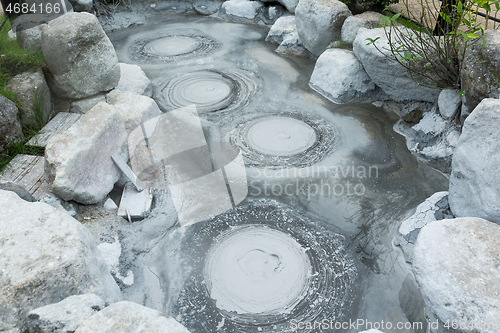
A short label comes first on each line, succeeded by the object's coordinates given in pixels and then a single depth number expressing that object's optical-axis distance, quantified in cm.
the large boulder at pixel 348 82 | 462
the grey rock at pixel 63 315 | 182
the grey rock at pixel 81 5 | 647
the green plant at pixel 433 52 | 352
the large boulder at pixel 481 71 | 317
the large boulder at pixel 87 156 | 293
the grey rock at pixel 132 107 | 377
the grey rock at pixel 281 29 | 605
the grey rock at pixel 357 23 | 495
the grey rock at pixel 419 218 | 289
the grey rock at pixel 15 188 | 270
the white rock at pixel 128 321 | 169
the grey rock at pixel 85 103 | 414
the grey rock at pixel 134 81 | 465
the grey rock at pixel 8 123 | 335
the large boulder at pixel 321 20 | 519
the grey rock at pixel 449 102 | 369
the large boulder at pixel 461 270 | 201
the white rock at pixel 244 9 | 712
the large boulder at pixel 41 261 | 188
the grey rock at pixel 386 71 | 411
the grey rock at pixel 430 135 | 363
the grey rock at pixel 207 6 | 753
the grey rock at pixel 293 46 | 580
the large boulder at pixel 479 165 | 254
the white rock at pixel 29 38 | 436
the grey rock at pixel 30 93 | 369
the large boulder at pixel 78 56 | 383
